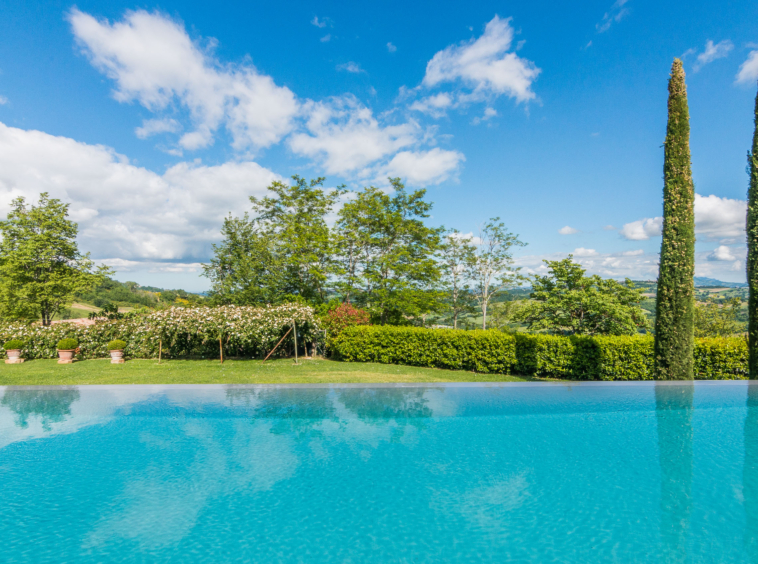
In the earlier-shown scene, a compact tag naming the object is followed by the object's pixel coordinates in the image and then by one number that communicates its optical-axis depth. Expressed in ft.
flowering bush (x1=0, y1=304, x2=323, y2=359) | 40.06
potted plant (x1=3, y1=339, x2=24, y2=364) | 40.06
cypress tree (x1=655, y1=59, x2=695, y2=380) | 26.94
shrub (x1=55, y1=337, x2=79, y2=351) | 40.52
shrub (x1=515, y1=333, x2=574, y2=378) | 33.42
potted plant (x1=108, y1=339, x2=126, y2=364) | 40.14
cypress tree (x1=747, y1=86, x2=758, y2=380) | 26.66
